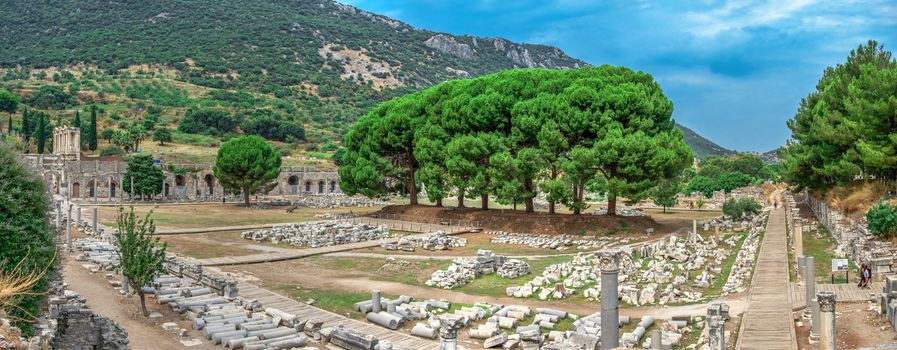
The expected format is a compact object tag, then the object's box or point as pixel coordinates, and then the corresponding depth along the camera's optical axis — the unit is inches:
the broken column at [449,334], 469.7
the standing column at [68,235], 1177.5
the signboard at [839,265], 793.6
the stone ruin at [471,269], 977.5
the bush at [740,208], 1870.1
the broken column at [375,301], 784.9
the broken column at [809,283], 678.5
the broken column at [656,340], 554.3
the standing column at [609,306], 482.6
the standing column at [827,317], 502.6
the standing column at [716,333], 519.5
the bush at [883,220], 959.4
